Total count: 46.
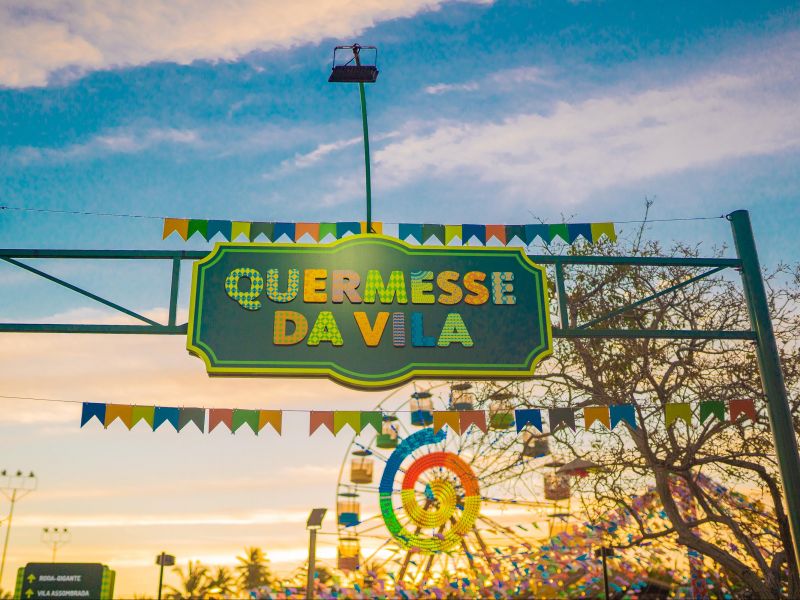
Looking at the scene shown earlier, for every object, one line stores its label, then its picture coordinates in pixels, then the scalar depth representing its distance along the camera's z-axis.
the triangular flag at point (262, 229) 9.77
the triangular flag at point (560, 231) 10.11
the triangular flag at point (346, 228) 9.85
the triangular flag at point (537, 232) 10.05
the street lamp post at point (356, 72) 8.35
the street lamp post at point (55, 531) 53.69
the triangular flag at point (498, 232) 10.11
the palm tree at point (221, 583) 59.56
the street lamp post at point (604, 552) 15.24
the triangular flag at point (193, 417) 10.48
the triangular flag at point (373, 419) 10.61
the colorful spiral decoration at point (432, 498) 22.83
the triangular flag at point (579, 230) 10.16
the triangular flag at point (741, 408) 10.51
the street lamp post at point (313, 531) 20.62
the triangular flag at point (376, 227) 9.78
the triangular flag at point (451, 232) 10.07
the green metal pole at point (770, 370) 7.86
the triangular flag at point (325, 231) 9.86
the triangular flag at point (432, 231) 9.98
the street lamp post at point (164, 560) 28.60
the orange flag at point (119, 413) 10.30
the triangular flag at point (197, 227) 9.84
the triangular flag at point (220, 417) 10.64
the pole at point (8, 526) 48.90
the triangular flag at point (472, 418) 11.61
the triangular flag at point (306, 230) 9.83
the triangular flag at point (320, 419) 11.05
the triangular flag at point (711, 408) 10.42
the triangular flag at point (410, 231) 9.88
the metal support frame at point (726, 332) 7.99
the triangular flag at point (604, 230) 10.16
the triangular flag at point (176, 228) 9.84
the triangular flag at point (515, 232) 10.10
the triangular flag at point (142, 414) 10.39
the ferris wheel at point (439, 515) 22.78
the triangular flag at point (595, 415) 11.00
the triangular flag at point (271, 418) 10.70
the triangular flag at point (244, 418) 10.68
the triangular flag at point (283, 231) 9.79
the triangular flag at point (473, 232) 10.03
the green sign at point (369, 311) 8.88
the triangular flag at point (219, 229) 9.76
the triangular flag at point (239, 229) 9.77
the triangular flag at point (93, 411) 10.26
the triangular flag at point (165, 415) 10.41
